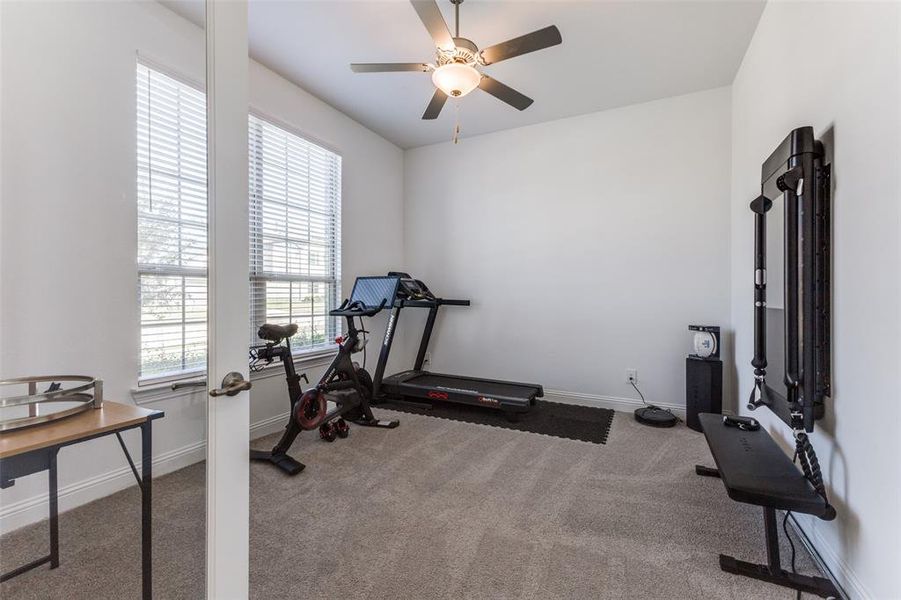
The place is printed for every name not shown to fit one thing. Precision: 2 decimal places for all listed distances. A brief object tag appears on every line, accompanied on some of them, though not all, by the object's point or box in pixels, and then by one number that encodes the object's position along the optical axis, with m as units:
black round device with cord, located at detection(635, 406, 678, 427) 3.37
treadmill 3.57
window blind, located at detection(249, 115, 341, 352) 3.26
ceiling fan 2.10
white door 1.05
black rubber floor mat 3.26
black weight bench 1.48
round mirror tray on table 1.00
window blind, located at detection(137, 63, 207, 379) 1.11
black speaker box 3.22
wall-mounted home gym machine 1.53
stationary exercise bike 2.65
